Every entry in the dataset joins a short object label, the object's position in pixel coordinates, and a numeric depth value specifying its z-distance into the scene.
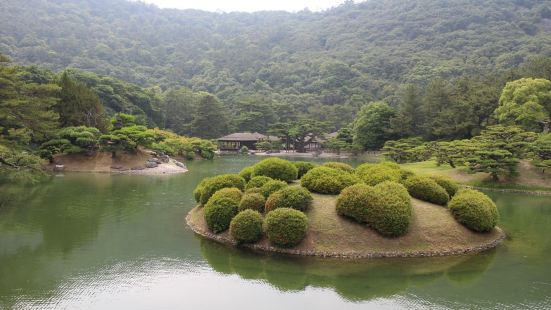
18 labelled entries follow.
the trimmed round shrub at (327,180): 16.53
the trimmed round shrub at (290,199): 14.79
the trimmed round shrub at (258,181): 17.20
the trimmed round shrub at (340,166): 18.91
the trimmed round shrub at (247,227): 14.34
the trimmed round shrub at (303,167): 19.64
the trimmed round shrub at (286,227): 13.80
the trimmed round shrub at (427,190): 16.75
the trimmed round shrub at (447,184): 17.88
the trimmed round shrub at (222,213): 15.55
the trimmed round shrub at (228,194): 15.94
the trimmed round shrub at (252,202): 15.33
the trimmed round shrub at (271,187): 16.08
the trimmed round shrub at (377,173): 16.98
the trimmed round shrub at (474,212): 15.25
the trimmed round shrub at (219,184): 17.89
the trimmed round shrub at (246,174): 19.63
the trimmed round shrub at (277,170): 18.06
